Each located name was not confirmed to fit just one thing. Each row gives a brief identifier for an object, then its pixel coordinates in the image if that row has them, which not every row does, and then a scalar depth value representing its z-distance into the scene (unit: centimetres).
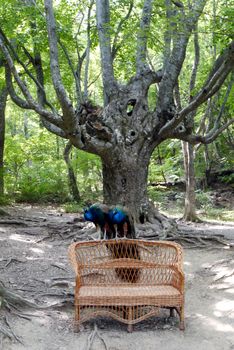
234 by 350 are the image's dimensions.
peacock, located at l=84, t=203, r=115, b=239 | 503
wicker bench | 424
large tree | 830
